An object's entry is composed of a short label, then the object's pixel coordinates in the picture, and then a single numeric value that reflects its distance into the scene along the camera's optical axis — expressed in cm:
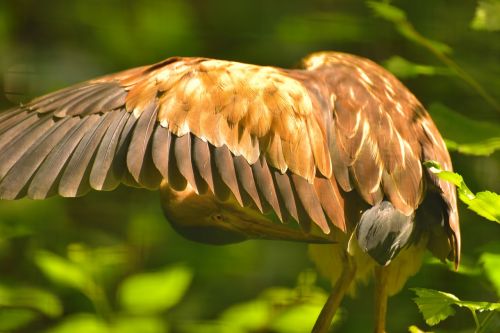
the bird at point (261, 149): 259
